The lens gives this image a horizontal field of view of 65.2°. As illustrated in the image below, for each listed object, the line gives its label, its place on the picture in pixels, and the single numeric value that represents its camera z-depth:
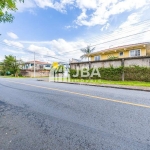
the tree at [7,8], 3.80
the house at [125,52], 19.59
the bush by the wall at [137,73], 12.13
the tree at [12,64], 40.40
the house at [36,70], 40.32
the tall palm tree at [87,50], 34.47
